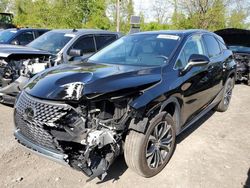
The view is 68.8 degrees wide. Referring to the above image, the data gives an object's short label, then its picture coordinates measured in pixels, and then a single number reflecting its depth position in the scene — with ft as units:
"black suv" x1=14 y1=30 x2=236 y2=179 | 6.16
